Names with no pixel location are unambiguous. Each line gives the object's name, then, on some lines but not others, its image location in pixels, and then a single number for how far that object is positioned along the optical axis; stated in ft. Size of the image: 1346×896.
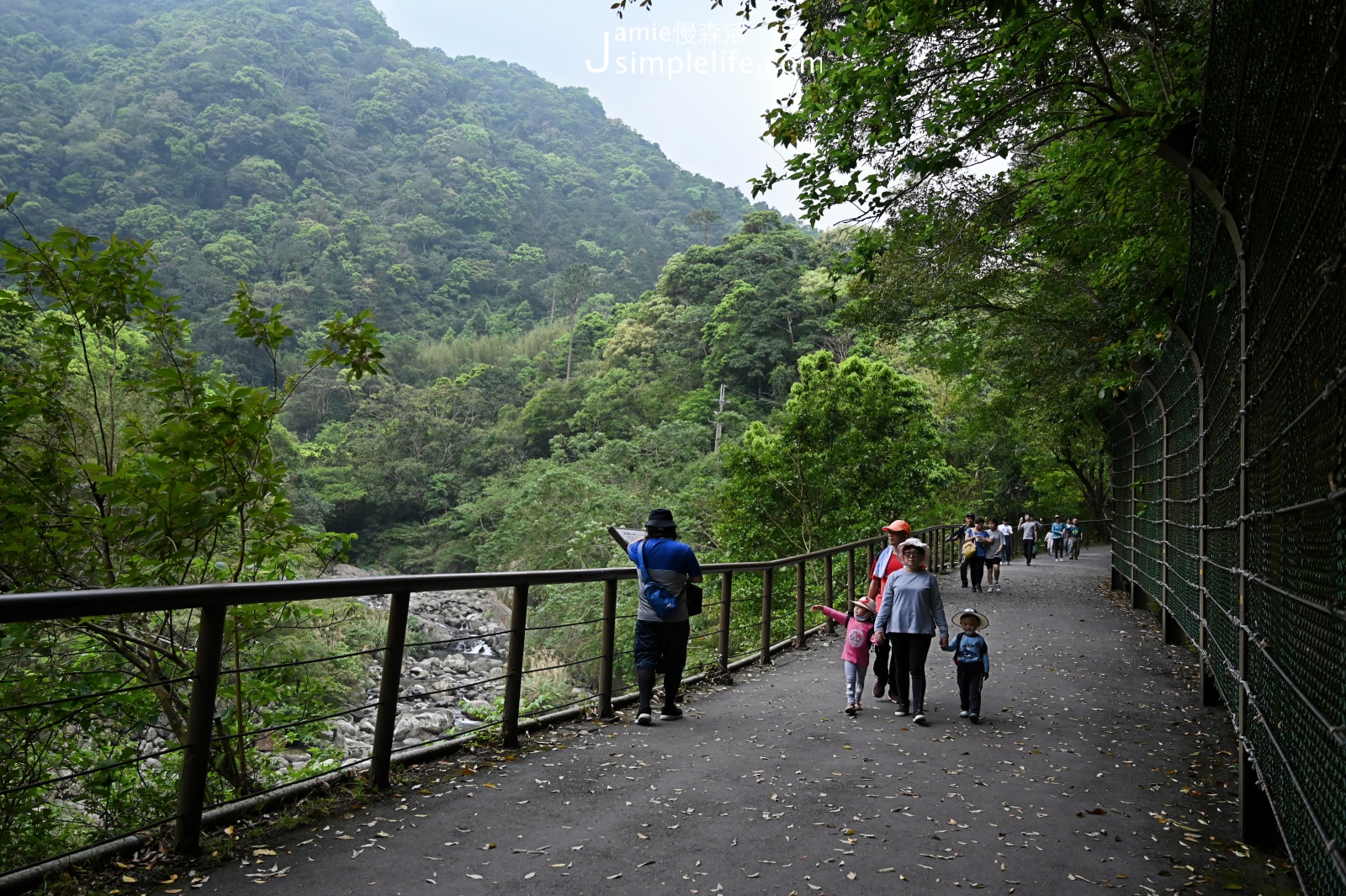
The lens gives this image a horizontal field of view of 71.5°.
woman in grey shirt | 24.99
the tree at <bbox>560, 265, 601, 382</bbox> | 310.65
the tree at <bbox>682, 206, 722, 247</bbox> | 310.37
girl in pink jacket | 26.03
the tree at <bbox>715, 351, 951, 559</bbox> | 74.79
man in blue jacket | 23.94
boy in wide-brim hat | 24.71
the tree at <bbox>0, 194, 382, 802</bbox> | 15.52
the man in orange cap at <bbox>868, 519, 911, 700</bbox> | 27.81
